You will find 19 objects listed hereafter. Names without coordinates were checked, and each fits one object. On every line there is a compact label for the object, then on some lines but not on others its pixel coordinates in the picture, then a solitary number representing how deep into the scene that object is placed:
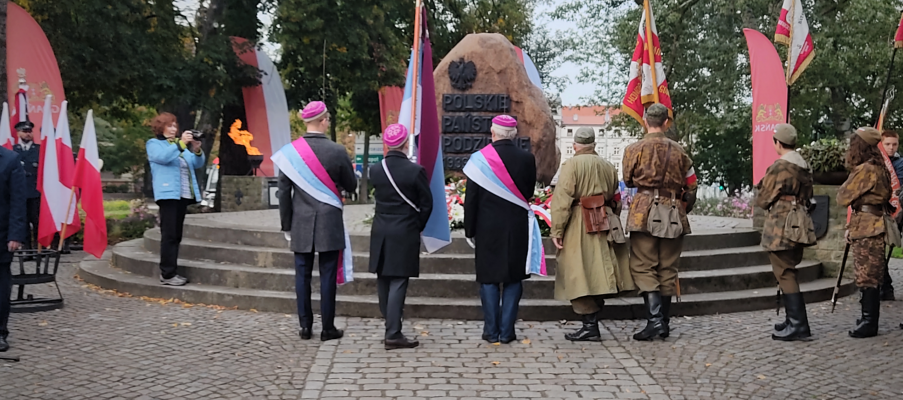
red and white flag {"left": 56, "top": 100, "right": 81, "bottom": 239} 9.18
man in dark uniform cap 11.37
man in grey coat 6.68
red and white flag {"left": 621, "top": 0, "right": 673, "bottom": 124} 10.80
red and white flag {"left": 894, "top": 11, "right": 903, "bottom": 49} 10.47
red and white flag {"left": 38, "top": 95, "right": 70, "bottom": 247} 8.89
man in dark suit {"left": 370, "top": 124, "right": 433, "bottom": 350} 6.43
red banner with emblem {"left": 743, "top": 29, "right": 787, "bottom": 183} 13.01
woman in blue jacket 8.41
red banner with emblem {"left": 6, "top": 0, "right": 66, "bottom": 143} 13.04
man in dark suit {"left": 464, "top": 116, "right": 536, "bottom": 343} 6.63
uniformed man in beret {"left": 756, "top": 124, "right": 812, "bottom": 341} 6.82
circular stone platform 7.84
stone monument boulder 11.20
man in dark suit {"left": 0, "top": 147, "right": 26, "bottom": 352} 6.23
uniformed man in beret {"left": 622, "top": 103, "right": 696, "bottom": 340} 6.78
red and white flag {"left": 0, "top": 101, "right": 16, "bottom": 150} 11.97
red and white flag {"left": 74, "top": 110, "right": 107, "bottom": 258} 8.88
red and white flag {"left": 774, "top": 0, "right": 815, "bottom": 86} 10.59
